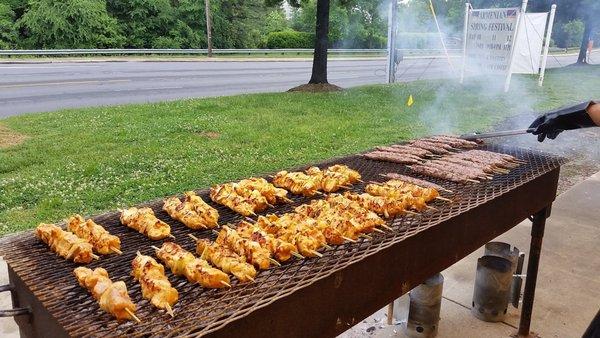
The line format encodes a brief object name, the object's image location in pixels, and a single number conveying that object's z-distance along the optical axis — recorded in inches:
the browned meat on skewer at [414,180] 133.6
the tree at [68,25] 1181.7
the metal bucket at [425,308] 146.7
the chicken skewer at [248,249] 89.1
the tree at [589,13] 726.9
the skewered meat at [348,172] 141.1
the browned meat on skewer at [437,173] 141.0
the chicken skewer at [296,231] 93.6
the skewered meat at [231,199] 115.9
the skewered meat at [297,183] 130.3
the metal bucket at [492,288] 158.2
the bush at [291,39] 1561.3
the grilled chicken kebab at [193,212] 106.9
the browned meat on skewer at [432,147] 177.9
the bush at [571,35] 1422.2
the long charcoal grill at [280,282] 70.8
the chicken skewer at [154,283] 74.9
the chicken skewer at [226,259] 84.3
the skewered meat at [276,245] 92.2
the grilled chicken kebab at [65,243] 88.3
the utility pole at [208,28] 1278.3
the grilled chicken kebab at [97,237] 92.9
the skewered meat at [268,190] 124.7
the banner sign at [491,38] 518.0
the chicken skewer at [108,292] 70.8
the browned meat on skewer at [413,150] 170.0
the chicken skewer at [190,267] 81.1
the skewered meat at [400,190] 123.2
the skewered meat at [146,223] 100.9
